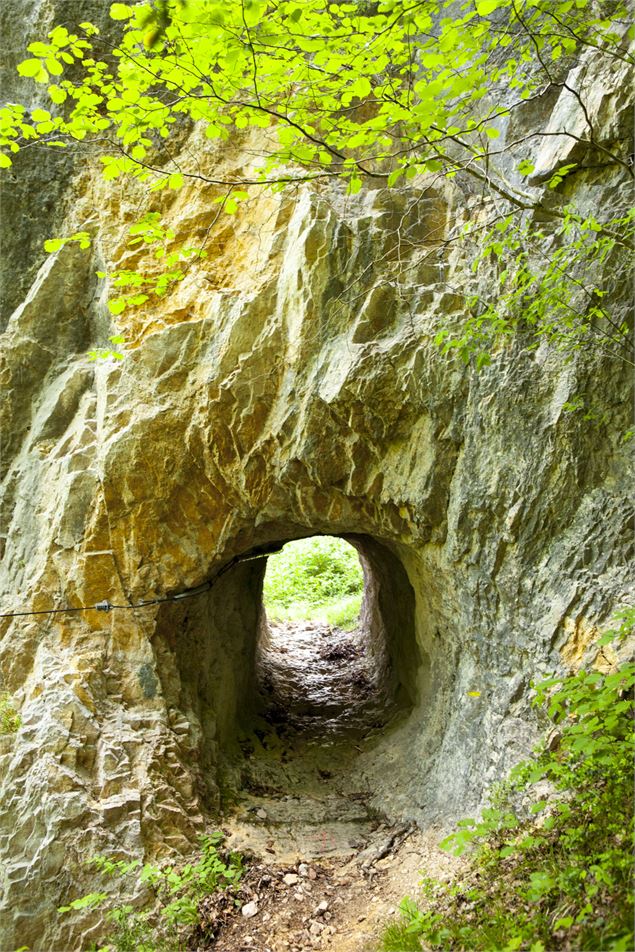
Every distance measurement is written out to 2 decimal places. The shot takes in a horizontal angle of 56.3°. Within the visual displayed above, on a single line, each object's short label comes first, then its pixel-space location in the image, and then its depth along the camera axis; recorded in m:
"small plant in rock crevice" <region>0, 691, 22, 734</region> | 4.88
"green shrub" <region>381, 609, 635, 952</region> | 2.69
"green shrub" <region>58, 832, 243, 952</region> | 4.08
